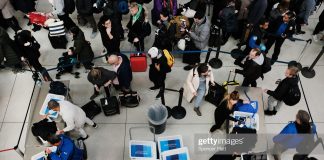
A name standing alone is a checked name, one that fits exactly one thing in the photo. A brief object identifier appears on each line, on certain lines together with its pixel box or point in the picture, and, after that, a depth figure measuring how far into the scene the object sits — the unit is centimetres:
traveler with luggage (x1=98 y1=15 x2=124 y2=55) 659
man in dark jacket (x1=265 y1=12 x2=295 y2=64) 656
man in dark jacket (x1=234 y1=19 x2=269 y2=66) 670
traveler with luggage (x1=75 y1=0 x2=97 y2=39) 770
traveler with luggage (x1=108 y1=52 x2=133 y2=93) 588
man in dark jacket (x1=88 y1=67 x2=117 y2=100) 582
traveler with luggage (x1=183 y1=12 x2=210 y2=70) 650
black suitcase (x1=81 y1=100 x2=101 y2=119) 664
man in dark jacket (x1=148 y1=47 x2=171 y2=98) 589
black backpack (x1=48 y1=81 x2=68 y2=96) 630
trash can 608
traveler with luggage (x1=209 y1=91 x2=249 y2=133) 519
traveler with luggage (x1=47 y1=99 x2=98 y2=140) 527
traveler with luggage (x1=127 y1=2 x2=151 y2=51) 694
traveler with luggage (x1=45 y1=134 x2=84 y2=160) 496
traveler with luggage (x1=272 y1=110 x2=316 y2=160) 477
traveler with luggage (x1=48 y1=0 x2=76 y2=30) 762
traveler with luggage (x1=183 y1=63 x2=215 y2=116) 571
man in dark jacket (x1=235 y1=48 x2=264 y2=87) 581
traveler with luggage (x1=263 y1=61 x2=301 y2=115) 534
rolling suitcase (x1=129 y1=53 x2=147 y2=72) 723
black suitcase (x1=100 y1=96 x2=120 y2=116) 651
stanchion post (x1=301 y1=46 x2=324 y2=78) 746
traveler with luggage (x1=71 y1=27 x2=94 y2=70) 649
